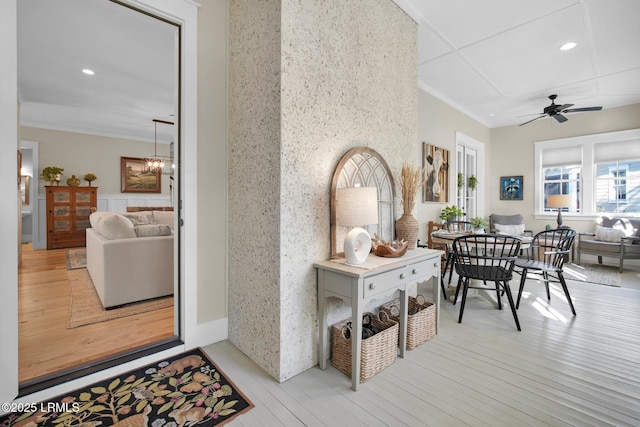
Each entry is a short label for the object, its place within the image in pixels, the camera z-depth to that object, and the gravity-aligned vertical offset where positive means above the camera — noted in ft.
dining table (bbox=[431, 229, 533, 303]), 10.07 -1.16
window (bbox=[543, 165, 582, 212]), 19.08 +1.98
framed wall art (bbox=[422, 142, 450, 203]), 14.73 +2.04
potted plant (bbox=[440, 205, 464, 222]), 15.46 -0.20
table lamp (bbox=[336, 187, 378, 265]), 6.00 -0.15
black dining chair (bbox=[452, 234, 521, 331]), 8.42 -1.92
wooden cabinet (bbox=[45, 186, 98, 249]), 20.47 -0.26
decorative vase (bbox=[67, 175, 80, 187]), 21.41 +2.15
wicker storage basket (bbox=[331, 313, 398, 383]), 5.79 -3.07
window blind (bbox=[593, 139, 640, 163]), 17.04 +3.78
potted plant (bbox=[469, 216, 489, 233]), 13.29 -0.74
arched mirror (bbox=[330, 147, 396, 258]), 6.70 +0.76
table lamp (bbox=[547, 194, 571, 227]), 17.01 +0.57
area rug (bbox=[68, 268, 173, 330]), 8.63 -3.35
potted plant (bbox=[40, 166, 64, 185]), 20.56 +2.65
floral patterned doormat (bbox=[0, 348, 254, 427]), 4.66 -3.50
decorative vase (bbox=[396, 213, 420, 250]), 8.21 -0.55
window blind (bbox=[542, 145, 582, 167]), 18.98 +3.84
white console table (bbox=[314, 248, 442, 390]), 5.52 -1.58
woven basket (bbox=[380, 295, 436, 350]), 7.07 -2.85
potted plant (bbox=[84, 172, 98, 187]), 22.26 +2.62
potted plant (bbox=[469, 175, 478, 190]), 19.42 +1.98
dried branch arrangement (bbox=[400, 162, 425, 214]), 8.31 +0.70
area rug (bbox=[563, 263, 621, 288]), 13.34 -3.33
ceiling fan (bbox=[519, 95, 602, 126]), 14.88 +5.38
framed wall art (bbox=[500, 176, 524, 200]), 21.04 +1.78
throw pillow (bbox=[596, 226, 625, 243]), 15.85 -1.37
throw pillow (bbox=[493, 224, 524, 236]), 19.49 -1.30
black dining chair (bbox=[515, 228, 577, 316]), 9.21 -1.87
